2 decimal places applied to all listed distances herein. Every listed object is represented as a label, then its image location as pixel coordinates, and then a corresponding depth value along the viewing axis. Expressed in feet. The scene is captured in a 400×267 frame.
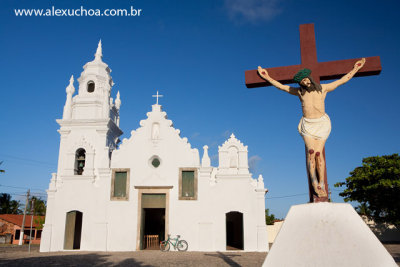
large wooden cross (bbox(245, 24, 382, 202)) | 16.37
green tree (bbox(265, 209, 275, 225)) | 136.82
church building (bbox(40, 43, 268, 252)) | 59.98
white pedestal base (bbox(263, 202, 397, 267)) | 11.89
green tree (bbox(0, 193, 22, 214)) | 167.22
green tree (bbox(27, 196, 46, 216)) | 163.12
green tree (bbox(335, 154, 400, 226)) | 78.38
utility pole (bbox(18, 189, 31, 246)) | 115.61
